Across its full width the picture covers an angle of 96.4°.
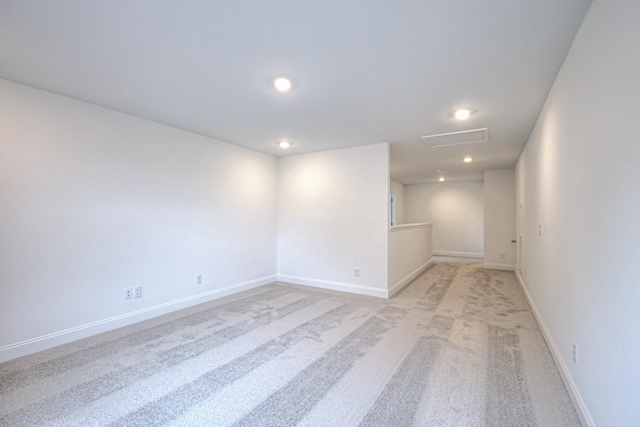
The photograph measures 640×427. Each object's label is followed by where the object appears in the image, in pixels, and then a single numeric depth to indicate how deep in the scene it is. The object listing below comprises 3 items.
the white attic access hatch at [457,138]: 3.79
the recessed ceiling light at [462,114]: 3.06
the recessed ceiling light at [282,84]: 2.40
